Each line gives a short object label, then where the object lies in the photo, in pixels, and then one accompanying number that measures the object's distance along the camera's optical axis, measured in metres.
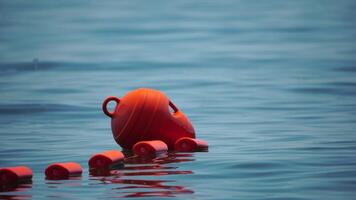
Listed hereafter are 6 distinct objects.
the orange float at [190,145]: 22.47
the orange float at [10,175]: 17.86
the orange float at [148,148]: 21.73
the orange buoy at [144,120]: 22.75
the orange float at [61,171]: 18.70
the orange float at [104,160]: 19.73
